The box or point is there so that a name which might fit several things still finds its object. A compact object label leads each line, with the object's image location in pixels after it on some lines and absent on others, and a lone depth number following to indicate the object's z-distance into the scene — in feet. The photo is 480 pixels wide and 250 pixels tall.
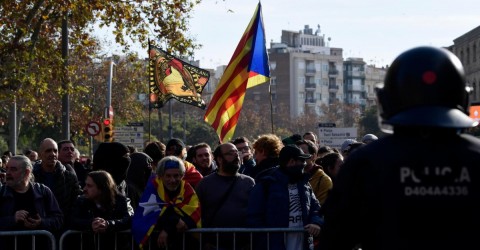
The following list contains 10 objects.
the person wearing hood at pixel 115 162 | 32.73
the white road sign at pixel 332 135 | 111.96
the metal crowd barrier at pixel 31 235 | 28.40
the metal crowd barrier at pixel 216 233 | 29.01
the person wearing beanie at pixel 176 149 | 38.29
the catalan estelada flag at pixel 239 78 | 50.11
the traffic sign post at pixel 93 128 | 108.88
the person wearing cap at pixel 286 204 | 29.58
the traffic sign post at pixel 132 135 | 115.55
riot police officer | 11.43
